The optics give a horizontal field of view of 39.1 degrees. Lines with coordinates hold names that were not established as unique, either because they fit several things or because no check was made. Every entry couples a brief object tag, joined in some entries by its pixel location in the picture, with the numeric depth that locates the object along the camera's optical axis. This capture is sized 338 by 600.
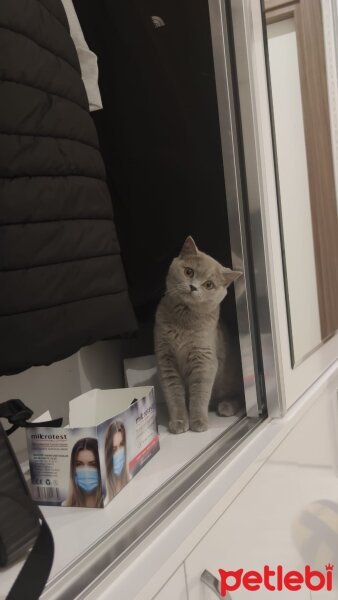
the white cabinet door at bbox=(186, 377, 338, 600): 0.65
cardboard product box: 0.63
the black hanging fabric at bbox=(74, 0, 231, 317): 0.98
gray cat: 0.94
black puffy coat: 0.58
